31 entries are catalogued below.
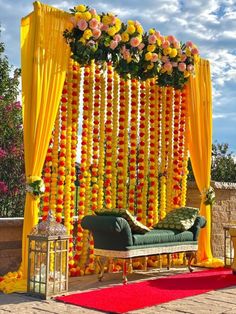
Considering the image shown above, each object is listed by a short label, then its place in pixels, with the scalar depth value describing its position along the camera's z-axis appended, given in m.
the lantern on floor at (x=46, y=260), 4.89
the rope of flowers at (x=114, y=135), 6.72
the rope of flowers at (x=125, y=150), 6.82
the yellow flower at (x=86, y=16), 6.09
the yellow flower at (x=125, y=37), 6.49
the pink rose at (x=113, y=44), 6.32
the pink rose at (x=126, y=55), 6.50
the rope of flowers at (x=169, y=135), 7.45
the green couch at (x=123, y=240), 5.55
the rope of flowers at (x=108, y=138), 6.66
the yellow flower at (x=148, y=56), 6.70
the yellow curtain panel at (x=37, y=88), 5.60
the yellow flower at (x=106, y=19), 6.33
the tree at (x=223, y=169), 14.17
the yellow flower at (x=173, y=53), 7.10
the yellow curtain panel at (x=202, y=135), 7.54
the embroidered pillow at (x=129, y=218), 5.72
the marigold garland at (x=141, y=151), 7.05
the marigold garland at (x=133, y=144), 6.93
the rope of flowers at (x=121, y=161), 6.79
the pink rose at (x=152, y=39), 6.77
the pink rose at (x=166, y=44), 7.03
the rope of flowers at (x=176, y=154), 7.50
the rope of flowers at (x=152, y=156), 7.15
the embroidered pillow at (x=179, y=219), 6.54
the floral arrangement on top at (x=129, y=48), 6.07
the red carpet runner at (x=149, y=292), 4.57
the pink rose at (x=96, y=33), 6.13
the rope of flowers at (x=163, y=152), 7.36
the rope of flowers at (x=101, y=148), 6.56
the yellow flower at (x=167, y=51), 7.04
